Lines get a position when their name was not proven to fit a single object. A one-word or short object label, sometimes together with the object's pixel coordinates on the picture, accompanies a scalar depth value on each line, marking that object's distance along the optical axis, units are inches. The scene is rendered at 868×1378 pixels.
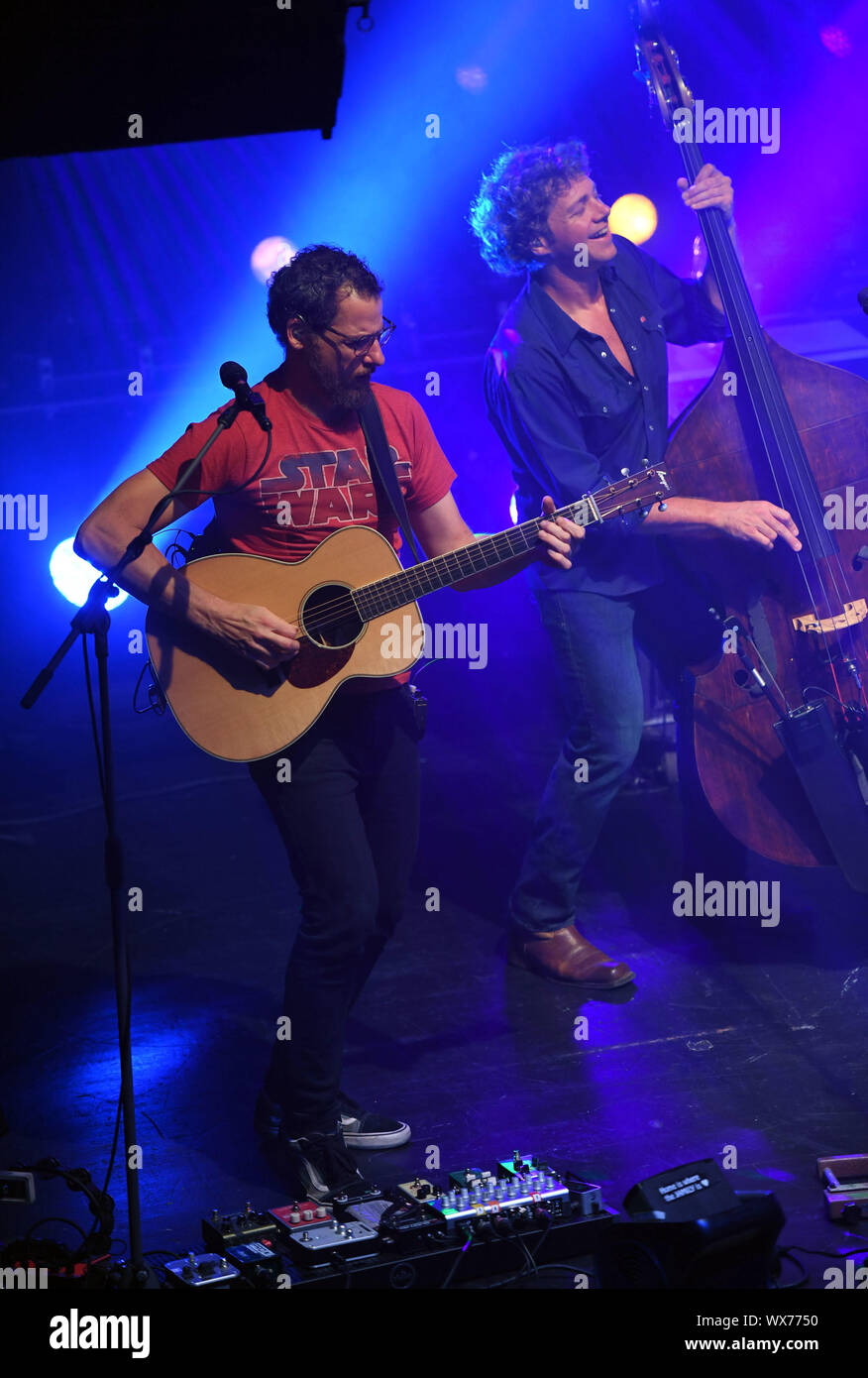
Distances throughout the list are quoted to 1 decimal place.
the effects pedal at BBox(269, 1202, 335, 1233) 113.3
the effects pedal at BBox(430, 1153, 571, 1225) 114.2
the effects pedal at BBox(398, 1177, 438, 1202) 116.7
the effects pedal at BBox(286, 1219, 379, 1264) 108.3
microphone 116.0
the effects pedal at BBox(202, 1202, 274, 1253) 112.3
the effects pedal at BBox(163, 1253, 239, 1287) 105.1
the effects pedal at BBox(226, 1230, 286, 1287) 105.4
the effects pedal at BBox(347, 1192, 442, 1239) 111.5
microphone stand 106.9
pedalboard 107.7
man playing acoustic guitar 129.3
